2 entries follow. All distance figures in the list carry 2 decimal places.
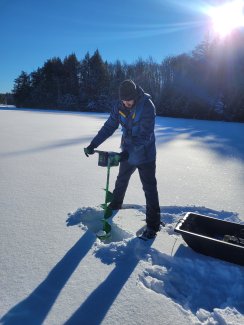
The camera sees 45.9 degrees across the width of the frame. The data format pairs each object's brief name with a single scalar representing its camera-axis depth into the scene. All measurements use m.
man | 2.53
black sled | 2.25
